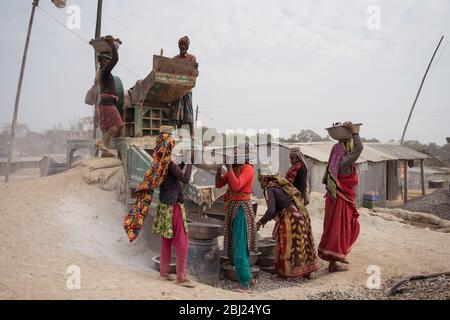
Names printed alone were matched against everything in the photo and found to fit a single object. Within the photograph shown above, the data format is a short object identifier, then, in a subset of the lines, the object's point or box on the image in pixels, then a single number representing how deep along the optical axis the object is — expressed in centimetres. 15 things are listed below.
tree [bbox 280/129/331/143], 4559
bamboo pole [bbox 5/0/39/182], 1587
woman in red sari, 508
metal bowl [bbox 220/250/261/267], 491
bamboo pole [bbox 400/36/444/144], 2247
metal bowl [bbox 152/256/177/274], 475
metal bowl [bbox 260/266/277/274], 528
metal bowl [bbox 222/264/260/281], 488
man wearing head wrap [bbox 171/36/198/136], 734
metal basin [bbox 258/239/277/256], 548
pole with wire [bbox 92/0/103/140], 1218
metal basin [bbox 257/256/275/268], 542
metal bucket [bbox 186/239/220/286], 458
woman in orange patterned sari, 479
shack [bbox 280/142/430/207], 1442
